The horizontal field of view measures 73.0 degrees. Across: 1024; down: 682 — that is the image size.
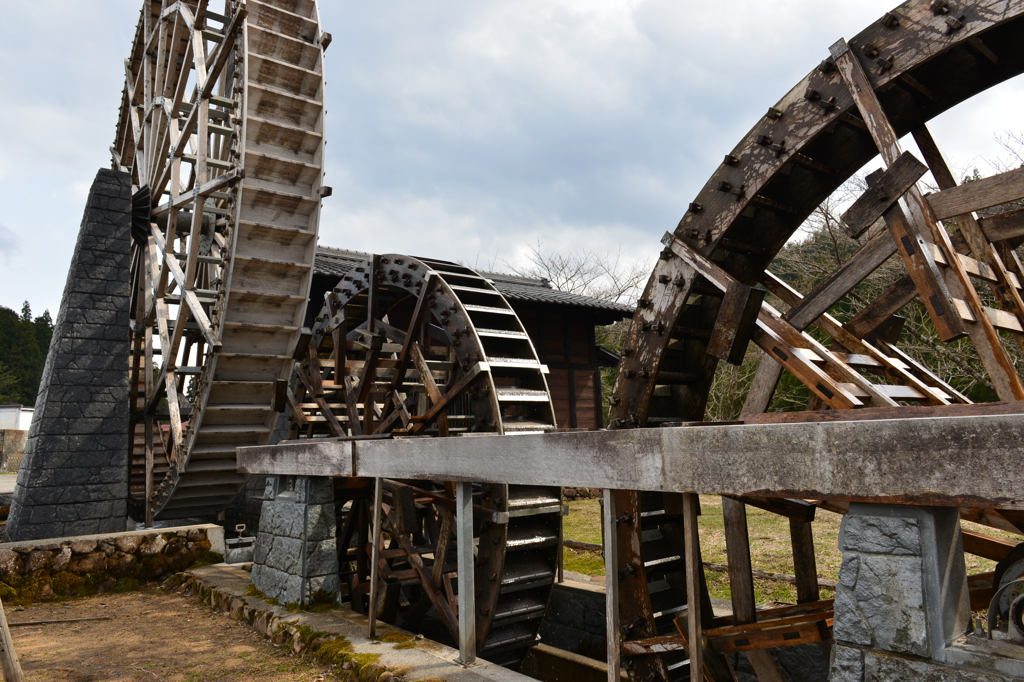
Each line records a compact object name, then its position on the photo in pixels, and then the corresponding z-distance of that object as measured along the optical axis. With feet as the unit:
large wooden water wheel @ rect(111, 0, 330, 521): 24.76
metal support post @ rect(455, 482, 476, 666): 12.01
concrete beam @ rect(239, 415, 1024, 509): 6.19
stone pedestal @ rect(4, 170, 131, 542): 24.23
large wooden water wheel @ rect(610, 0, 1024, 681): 10.15
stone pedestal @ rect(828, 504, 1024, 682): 6.48
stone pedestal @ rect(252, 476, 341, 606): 16.70
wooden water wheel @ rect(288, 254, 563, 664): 16.48
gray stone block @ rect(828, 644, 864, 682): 6.88
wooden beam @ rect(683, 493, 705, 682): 8.54
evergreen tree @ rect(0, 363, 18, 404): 99.14
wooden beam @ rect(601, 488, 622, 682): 9.34
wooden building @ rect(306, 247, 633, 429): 40.27
